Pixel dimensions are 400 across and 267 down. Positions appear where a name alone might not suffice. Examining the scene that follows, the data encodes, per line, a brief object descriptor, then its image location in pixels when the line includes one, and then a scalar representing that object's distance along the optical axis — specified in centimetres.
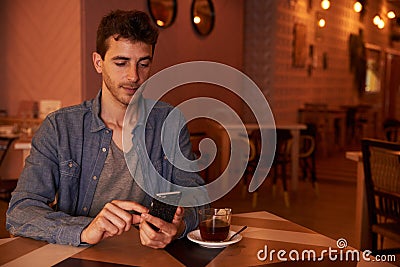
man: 162
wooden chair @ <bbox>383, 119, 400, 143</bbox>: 625
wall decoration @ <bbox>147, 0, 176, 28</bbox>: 618
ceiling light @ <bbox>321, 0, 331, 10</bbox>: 810
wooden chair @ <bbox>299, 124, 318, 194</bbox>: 616
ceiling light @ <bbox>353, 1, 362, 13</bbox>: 805
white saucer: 144
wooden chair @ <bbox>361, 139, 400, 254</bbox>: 299
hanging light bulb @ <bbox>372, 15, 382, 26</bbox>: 881
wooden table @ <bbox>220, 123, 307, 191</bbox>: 615
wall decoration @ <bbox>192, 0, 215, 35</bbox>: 702
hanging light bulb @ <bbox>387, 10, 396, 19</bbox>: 857
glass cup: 146
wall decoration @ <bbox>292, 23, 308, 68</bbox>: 937
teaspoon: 151
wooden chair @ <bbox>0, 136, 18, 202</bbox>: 399
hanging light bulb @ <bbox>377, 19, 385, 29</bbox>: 891
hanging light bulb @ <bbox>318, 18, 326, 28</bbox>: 950
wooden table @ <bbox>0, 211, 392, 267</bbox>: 133
